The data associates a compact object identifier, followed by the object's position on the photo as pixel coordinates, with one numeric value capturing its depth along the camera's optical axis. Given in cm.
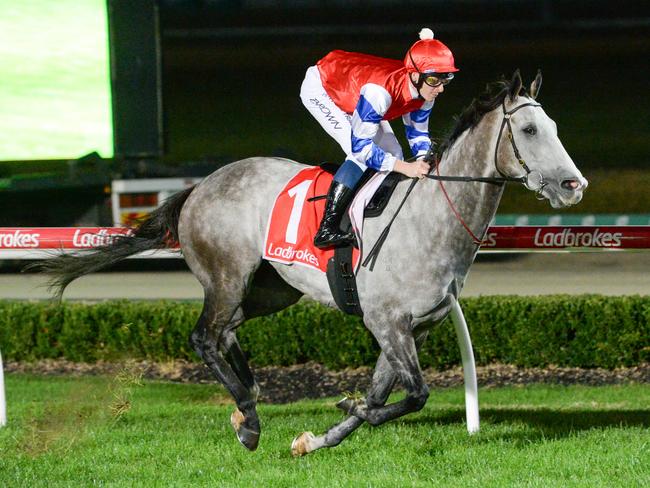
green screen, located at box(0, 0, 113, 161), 2278
